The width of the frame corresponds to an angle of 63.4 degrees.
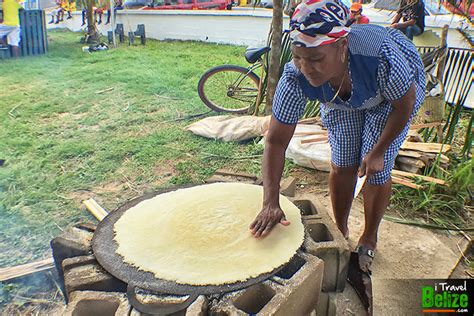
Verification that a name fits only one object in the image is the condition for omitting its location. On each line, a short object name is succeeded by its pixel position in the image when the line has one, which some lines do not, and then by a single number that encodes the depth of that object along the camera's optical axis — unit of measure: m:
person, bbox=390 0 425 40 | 5.18
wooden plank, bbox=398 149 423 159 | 3.40
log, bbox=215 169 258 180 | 2.49
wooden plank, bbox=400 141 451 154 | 3.45
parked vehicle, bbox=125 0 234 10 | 15.08
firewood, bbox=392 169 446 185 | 3.12
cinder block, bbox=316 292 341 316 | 1.95
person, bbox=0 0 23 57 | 9.23
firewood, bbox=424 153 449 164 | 3.39
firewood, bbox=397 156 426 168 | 3.34
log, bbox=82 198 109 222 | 2.88
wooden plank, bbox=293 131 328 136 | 3.93
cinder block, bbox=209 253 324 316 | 1.46
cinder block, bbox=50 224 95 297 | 1.79
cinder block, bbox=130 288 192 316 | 1.44
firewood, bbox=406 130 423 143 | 3.77
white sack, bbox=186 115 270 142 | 4.41
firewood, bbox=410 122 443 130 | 3.87
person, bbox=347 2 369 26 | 6.12
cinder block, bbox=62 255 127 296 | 1.58
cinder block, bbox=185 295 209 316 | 1.41
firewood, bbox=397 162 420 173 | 3.36
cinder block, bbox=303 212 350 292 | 1.83
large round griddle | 1.53
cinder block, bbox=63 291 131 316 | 1.46
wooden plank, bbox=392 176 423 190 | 3.14
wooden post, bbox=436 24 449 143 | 4.08
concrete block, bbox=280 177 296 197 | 2.39
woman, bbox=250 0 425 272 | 1.57
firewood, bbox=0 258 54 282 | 2.26
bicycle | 5.24
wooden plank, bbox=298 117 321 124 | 4.27
